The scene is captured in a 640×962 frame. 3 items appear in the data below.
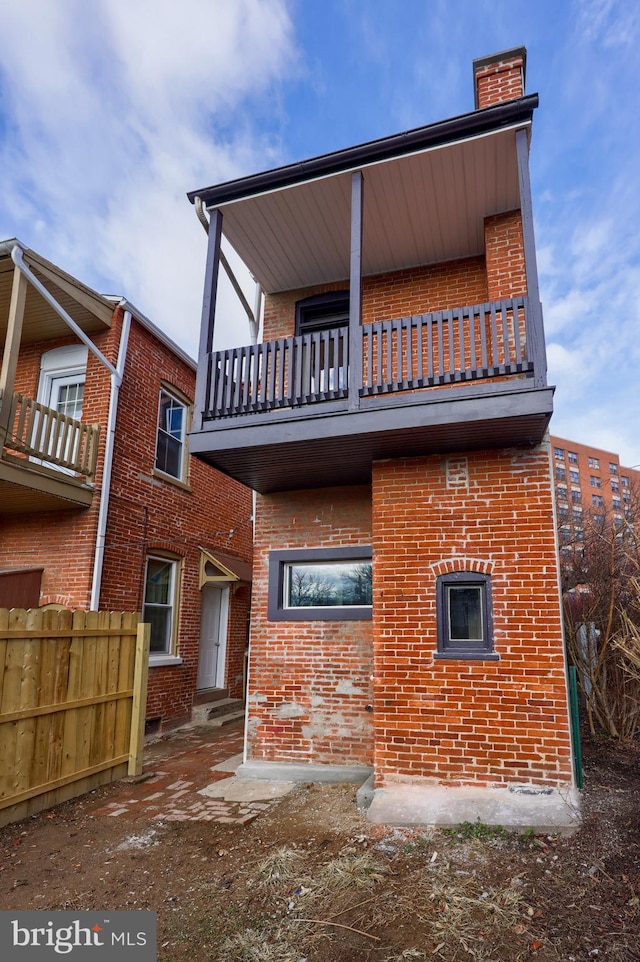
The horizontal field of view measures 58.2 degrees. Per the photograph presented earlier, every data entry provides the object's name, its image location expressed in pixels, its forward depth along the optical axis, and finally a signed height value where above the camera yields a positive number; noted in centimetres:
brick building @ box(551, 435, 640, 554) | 6750 +1890
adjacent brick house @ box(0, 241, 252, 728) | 820 +208
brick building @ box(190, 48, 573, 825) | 532 +159
